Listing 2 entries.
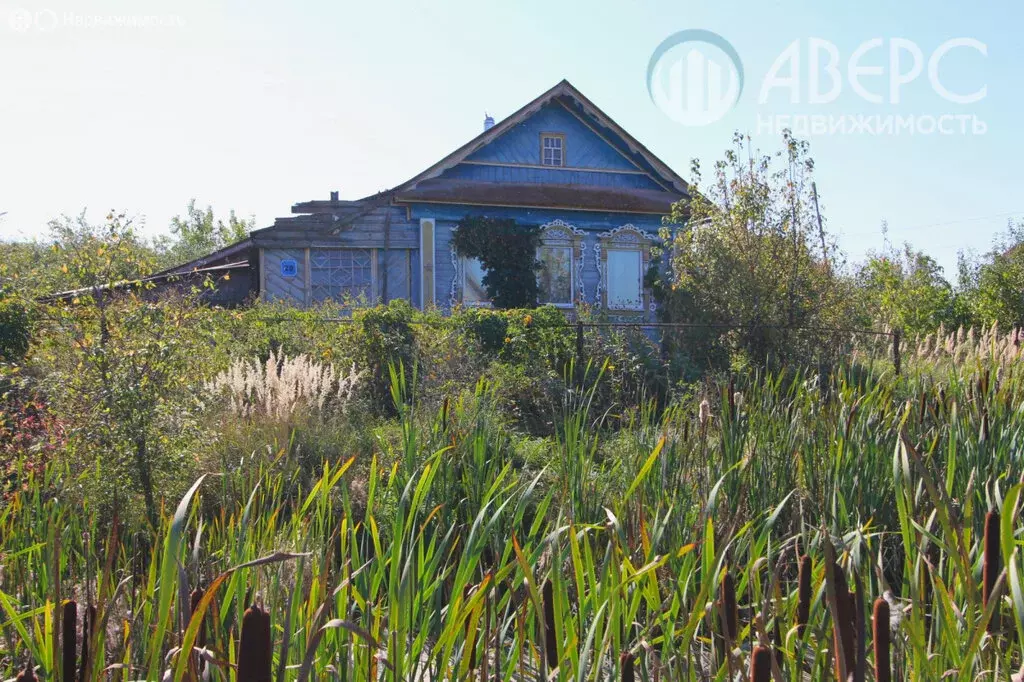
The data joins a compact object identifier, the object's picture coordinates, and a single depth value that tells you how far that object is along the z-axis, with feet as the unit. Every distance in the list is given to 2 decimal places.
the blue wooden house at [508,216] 66.18
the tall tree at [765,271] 39.91
